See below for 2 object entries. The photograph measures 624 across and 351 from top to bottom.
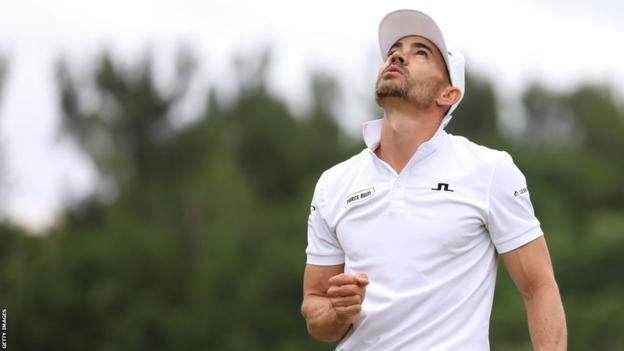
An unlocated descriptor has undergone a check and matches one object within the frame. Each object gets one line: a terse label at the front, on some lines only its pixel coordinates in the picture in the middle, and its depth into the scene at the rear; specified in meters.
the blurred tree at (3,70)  80.87
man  9.59
